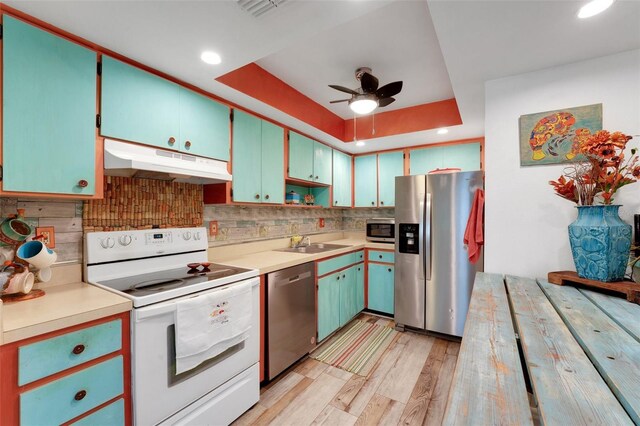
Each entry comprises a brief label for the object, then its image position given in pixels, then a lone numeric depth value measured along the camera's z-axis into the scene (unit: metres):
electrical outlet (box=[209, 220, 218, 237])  2.39
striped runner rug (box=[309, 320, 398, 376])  2.41
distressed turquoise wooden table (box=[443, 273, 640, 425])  0.61
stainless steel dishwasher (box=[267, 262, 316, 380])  2.08
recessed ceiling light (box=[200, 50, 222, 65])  1.60
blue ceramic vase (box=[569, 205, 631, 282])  1.34
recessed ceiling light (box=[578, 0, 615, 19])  1.20
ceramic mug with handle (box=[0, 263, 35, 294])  1.25
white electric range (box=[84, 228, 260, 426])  1.33
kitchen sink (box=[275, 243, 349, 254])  3.06
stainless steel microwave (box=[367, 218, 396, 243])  3.56
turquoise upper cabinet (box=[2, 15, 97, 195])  1.24
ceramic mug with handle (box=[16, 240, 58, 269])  1.34
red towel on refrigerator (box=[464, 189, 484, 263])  2.57
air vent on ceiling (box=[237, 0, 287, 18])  1.22
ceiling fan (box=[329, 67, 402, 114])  2.17
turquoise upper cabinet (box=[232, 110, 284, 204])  2.28
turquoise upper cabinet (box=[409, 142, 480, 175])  3.29
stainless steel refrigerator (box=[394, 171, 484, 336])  2.72
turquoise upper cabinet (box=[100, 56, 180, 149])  1.56
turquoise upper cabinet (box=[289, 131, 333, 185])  2.90
